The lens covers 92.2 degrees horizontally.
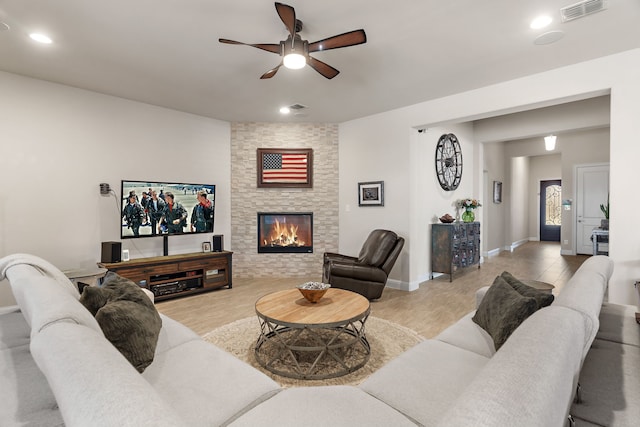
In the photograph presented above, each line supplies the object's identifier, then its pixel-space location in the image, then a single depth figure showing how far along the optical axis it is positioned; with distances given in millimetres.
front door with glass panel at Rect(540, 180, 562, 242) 10141
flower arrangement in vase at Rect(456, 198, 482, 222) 5785
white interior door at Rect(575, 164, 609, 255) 6941
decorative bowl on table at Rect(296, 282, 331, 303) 2541
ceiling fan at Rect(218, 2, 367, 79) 2254
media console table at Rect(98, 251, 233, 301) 3814
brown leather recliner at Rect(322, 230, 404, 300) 3906
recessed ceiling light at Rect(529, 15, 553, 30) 2402
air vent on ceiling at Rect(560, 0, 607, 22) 2229
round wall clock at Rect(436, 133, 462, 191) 5449
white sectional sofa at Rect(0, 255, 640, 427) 677
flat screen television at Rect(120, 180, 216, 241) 3986
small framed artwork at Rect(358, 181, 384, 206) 4898
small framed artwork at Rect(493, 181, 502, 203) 7875
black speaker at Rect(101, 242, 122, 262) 3748
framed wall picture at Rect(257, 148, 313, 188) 5367
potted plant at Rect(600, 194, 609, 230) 5926
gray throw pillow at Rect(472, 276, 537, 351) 1559
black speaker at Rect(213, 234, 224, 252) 4723
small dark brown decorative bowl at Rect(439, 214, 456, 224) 5105
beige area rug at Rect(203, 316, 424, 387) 2194
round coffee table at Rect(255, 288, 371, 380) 2215
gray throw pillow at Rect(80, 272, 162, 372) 1385
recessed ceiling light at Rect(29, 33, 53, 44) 2627
